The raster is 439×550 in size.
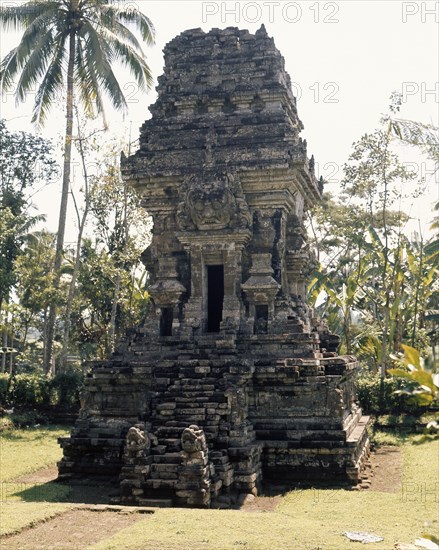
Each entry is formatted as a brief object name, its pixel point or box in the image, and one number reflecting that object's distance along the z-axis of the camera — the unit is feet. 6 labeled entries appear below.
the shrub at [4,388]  76.38
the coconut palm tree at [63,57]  87.40
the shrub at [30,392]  76.43
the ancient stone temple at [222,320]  41.11
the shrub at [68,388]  76.13
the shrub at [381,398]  66.95
